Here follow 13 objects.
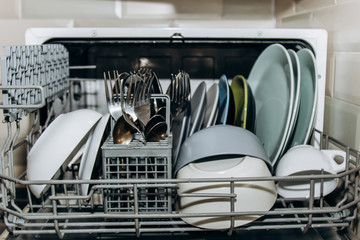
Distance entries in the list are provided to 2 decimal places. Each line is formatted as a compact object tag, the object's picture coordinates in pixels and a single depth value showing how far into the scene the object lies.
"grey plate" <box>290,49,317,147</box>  0.77
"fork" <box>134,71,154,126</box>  0.68
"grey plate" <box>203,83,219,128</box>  0.80
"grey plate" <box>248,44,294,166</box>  0.77
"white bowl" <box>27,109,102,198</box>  0.66
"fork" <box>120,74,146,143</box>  0.68
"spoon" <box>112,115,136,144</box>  0.66
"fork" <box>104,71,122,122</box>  0.71
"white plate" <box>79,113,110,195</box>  0.68
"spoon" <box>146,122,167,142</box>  0.66
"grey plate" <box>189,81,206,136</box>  0.78
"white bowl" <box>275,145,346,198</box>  0.67
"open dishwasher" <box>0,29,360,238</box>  0.59
